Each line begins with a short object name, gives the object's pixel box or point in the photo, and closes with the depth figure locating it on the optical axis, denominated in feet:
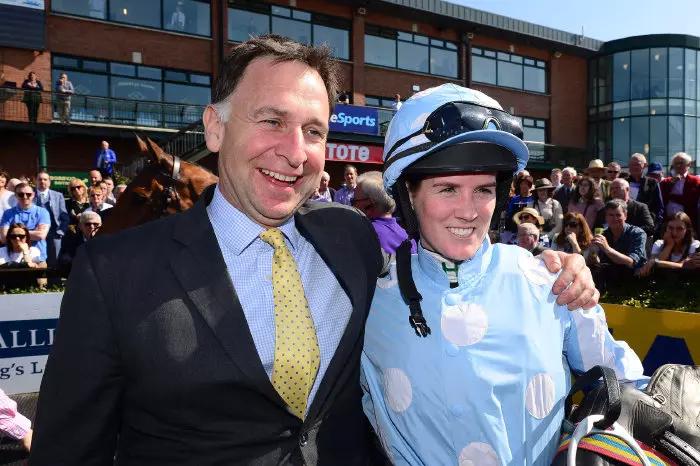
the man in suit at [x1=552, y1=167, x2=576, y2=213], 26.78
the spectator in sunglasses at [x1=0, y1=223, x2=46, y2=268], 22.06
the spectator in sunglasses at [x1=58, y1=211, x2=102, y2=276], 22.35
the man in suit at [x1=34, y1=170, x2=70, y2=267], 27.04
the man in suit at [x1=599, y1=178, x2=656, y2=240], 21.93
